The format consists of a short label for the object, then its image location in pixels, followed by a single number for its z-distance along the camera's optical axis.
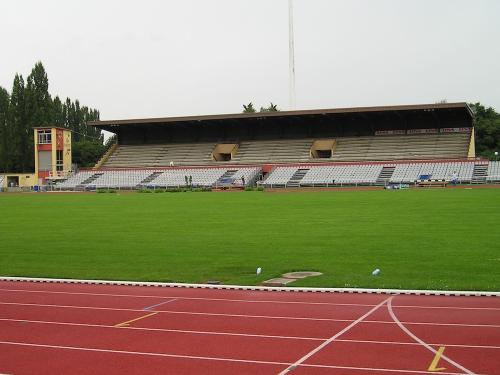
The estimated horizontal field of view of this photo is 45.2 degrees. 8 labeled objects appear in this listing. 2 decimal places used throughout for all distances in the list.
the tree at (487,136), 75.00
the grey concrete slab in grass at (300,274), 12.17
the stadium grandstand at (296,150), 57.31
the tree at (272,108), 103.04
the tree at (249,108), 104.44
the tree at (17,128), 77.88
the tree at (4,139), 78.06
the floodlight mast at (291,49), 71.50
